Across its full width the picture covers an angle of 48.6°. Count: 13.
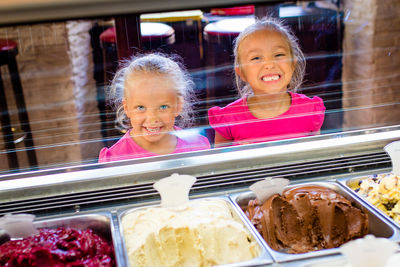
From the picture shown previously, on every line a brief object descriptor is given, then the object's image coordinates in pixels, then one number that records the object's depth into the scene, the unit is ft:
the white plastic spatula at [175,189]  4.79
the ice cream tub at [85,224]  4.88
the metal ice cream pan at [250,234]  4.21
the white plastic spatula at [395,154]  5.20
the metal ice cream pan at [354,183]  5.24
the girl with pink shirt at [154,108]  5.83
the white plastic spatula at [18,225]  4.58
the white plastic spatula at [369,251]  3.40
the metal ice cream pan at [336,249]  4.25
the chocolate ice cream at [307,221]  4.94
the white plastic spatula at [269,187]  5.21
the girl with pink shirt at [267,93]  6.34
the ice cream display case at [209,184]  4.74
